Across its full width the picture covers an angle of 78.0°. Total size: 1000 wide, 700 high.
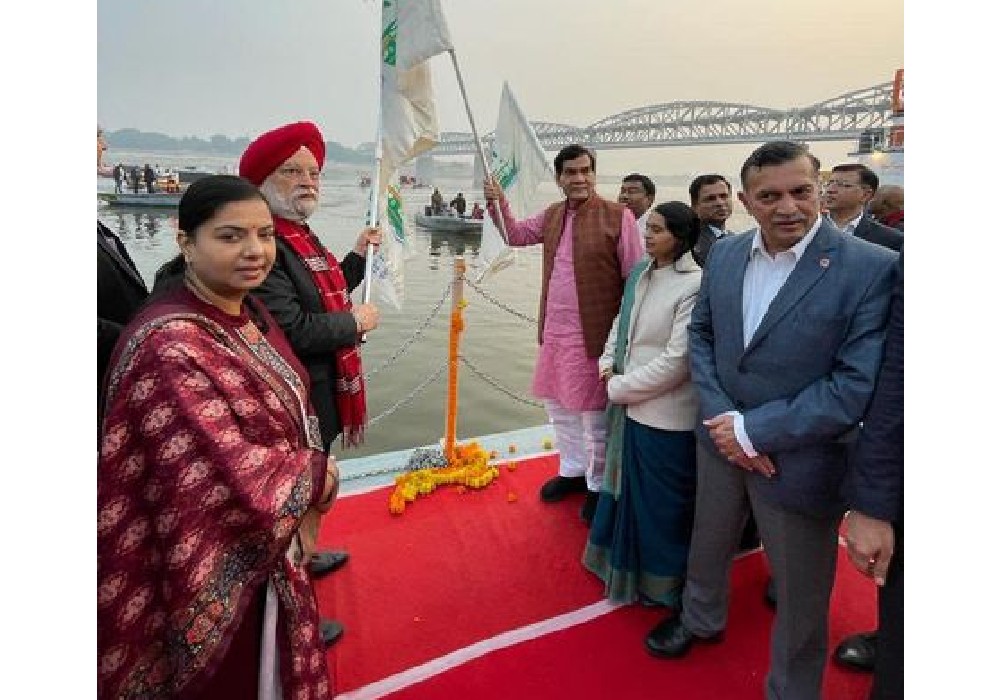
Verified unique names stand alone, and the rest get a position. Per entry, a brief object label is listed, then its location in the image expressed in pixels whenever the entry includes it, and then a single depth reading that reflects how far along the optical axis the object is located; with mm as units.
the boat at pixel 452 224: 26781
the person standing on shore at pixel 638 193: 3844
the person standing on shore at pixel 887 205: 3654
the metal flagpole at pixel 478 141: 2760
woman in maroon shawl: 1221
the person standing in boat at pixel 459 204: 27958
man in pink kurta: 2861
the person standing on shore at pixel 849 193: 3508
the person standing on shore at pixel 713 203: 2953
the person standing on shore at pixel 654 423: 2227
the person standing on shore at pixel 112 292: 1706
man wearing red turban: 1976
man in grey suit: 1594
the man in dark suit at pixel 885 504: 1336
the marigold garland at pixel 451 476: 3271
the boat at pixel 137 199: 28188
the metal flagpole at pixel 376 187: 2677
